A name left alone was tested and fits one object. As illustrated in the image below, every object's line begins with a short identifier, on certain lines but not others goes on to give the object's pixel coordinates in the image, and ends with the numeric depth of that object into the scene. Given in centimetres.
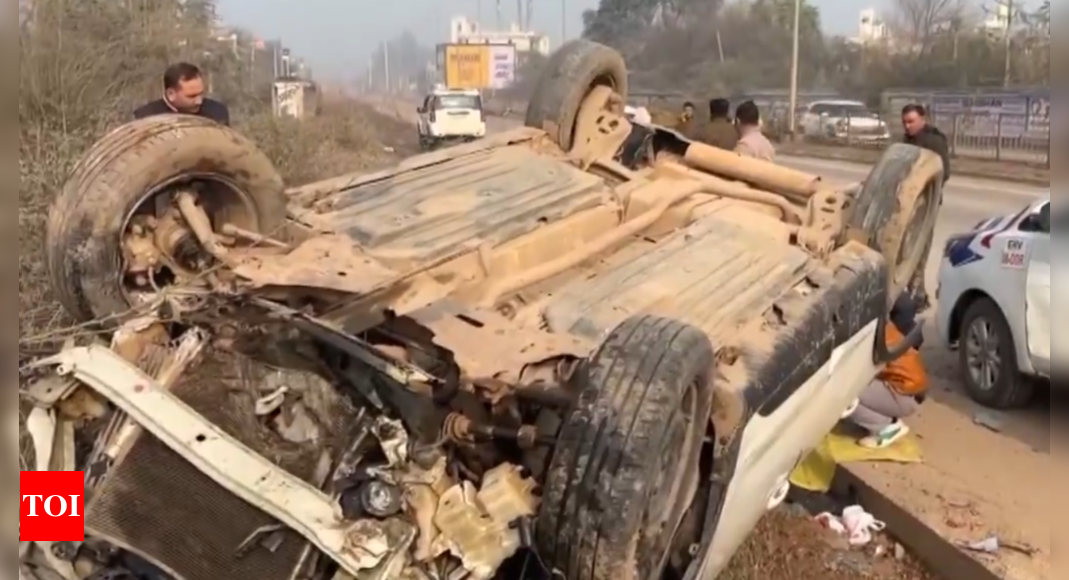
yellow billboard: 4847
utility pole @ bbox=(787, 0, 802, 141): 3278
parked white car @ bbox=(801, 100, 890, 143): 2977
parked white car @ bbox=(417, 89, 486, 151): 3082
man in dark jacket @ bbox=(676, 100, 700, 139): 1008
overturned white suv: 286
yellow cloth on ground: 552
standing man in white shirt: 776
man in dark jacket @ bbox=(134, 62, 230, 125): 561
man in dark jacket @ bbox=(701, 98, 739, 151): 923
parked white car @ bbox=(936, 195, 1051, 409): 626
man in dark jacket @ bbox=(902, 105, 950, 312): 756
